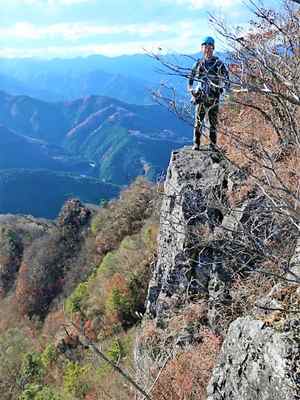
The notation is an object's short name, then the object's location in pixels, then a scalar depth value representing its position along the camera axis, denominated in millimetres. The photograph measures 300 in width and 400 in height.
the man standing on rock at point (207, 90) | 9305
